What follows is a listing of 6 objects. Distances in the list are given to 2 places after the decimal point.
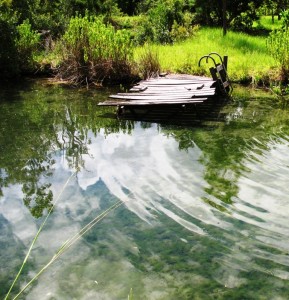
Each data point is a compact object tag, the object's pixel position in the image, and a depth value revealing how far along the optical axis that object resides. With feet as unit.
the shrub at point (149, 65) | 39.25
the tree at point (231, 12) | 64.59
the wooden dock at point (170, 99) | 28.91
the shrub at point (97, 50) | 39.63
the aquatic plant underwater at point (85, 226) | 14.25
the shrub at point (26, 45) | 43.78
